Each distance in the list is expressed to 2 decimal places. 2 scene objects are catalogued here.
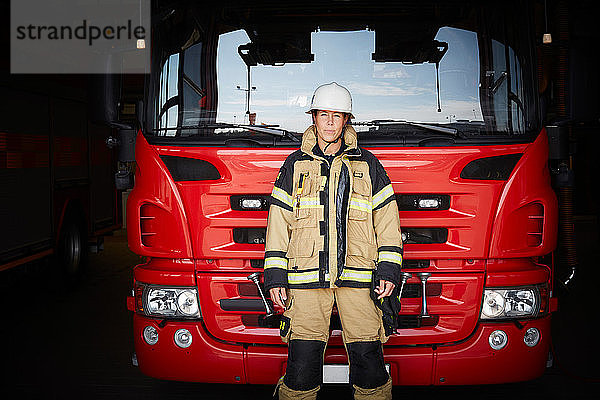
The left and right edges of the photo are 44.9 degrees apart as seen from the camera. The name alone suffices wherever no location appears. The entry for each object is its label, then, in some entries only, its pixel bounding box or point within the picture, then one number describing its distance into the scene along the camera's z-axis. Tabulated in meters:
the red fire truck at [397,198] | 3.80
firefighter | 3.59
